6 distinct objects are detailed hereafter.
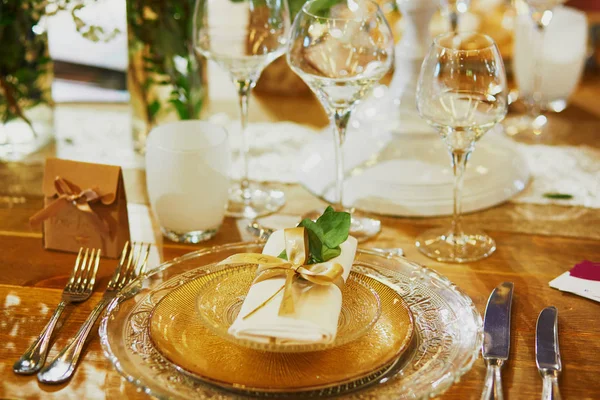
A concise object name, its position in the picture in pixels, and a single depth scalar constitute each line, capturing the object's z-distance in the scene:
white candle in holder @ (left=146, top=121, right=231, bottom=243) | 1.13
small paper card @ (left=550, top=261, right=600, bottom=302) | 1.02
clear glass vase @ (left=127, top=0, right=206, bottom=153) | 1.47
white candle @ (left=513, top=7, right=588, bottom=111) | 1.72
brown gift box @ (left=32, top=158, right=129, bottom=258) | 1.09
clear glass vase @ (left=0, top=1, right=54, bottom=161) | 1.47
